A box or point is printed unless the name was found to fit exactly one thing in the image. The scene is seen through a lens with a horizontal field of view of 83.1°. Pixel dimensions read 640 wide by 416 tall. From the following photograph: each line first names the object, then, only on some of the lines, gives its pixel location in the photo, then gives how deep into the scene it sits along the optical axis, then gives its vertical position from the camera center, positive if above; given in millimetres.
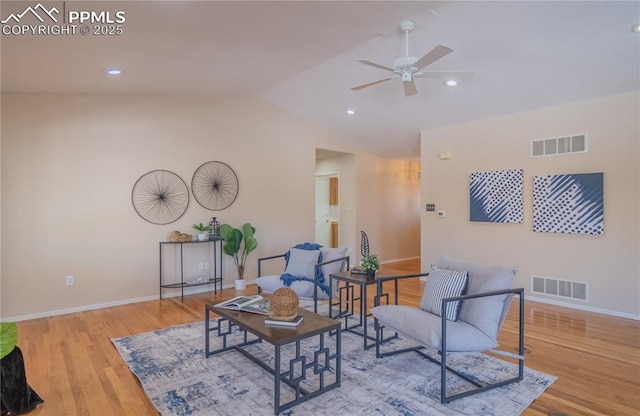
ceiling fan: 3050 +1203
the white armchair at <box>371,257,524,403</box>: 2404 -816
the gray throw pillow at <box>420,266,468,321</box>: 2695 -657
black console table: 5027 -973
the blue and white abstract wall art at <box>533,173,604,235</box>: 4266 +27
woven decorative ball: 2514 -698
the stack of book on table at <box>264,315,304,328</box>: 2477 -811
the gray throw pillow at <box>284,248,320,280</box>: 4216 -686
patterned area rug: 2287 -1283
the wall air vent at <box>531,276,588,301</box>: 4457 -1054
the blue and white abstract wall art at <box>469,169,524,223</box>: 4941 +135
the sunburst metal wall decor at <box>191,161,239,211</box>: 5359 +314
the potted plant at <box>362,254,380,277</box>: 3461 -571
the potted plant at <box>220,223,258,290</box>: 5312 -561
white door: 8203 -166
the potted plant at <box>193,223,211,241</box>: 5152 -366
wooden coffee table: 2287 -1007
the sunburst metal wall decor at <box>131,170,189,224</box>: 4867 +130
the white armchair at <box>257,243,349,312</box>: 4000 -765
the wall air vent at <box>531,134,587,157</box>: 4414 +763
